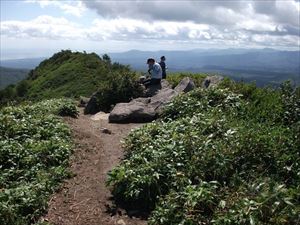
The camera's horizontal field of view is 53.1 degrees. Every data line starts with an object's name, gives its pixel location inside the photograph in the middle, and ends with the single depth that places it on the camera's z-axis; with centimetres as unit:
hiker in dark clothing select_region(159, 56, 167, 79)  1773
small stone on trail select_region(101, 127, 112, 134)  1170
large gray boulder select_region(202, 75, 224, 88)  1338
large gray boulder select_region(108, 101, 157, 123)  1302
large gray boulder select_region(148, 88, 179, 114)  1336
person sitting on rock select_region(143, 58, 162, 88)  1597
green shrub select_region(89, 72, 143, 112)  1614
